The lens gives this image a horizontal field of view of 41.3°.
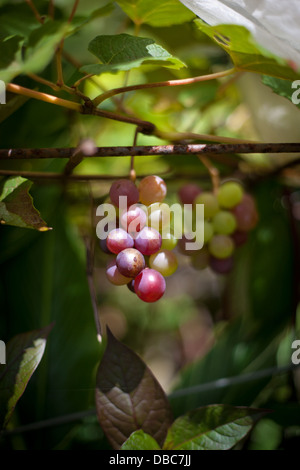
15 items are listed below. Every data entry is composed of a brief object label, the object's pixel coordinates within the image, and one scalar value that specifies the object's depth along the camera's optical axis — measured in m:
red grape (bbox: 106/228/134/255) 0.32
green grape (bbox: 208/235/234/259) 0.45
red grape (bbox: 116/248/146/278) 0.30
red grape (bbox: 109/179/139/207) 0.32
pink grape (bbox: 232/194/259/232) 0.47
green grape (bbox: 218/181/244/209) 0.45
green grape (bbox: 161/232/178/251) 0.36
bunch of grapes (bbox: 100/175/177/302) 0.31
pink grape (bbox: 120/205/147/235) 0.32
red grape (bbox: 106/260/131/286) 0.33
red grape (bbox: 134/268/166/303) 0.30
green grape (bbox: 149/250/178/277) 0.34
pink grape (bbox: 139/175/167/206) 0.34
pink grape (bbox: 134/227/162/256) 0.32
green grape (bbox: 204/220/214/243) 0.44
